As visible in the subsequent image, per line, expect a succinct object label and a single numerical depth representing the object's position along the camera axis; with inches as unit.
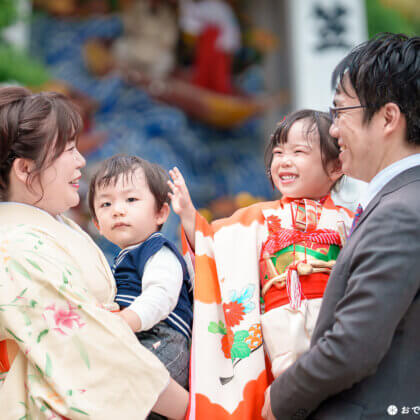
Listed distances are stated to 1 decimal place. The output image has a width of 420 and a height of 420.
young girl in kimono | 102.5
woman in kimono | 95.8
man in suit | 91.9
